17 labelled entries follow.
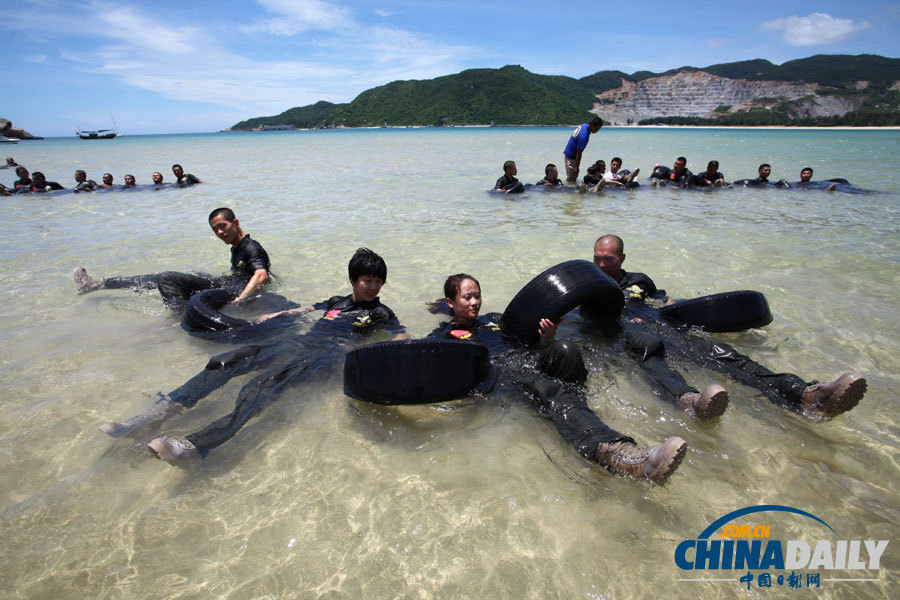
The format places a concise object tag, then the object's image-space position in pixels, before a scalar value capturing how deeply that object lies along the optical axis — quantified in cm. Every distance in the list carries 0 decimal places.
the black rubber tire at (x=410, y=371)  309
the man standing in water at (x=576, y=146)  1412
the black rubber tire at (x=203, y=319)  452
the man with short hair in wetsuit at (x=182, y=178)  1692
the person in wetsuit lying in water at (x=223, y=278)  544
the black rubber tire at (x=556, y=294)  371
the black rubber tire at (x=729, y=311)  421
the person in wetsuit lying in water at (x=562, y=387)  248
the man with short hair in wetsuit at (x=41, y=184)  1598
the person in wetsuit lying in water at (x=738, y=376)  303
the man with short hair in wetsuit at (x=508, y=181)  1384
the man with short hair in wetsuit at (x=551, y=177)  1509
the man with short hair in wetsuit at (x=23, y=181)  1639
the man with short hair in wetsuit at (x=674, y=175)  1530
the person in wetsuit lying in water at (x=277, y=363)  295
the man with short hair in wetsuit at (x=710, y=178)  1530
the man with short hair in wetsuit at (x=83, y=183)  1610
